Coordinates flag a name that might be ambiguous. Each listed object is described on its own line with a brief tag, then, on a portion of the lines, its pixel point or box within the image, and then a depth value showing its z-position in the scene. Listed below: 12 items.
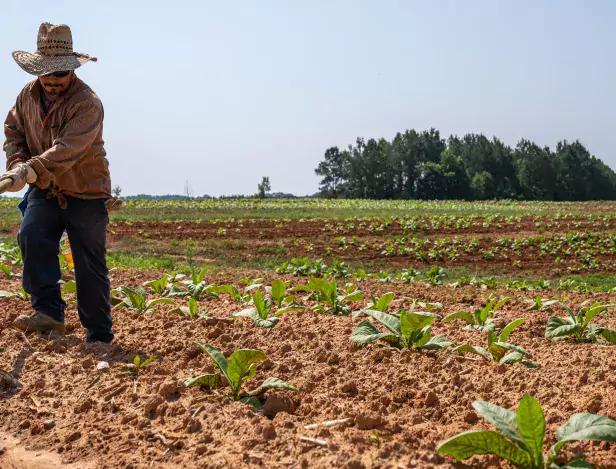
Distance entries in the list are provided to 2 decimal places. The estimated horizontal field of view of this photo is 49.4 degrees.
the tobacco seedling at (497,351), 3.65
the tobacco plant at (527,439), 2.35
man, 4.19
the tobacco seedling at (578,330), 4.47
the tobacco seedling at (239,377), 3.12
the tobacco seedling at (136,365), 3.66
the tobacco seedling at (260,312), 4.67
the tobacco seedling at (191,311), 4.94
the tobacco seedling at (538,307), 6.38
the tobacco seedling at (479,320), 4.86
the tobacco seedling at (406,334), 3.83
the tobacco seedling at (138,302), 5.23
